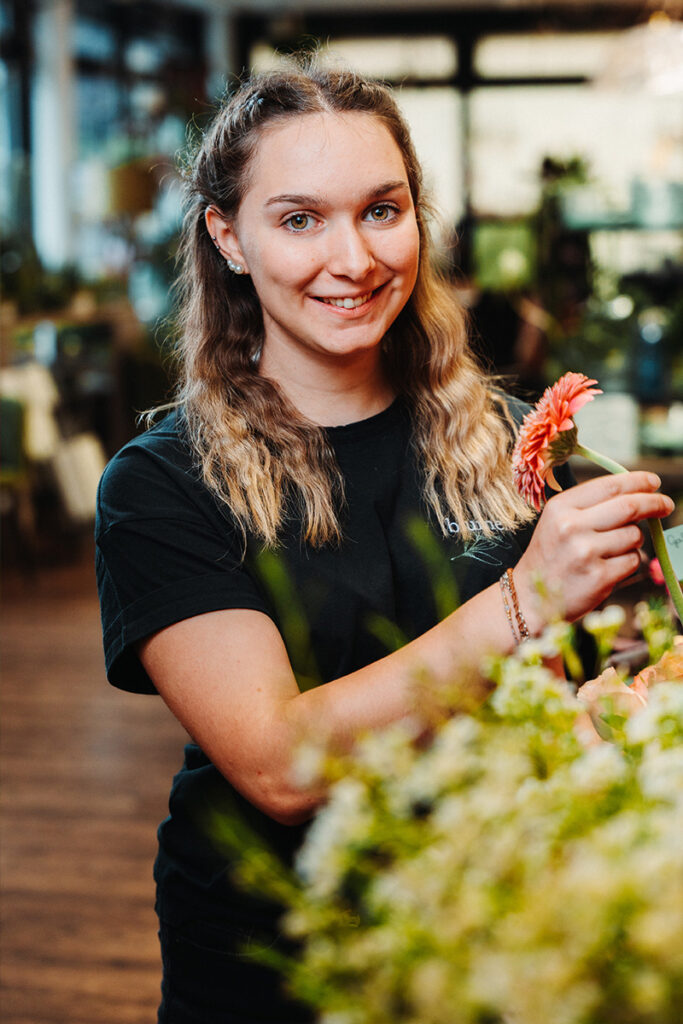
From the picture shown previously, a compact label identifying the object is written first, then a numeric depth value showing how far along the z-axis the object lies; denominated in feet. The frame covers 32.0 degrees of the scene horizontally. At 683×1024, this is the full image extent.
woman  3.58
